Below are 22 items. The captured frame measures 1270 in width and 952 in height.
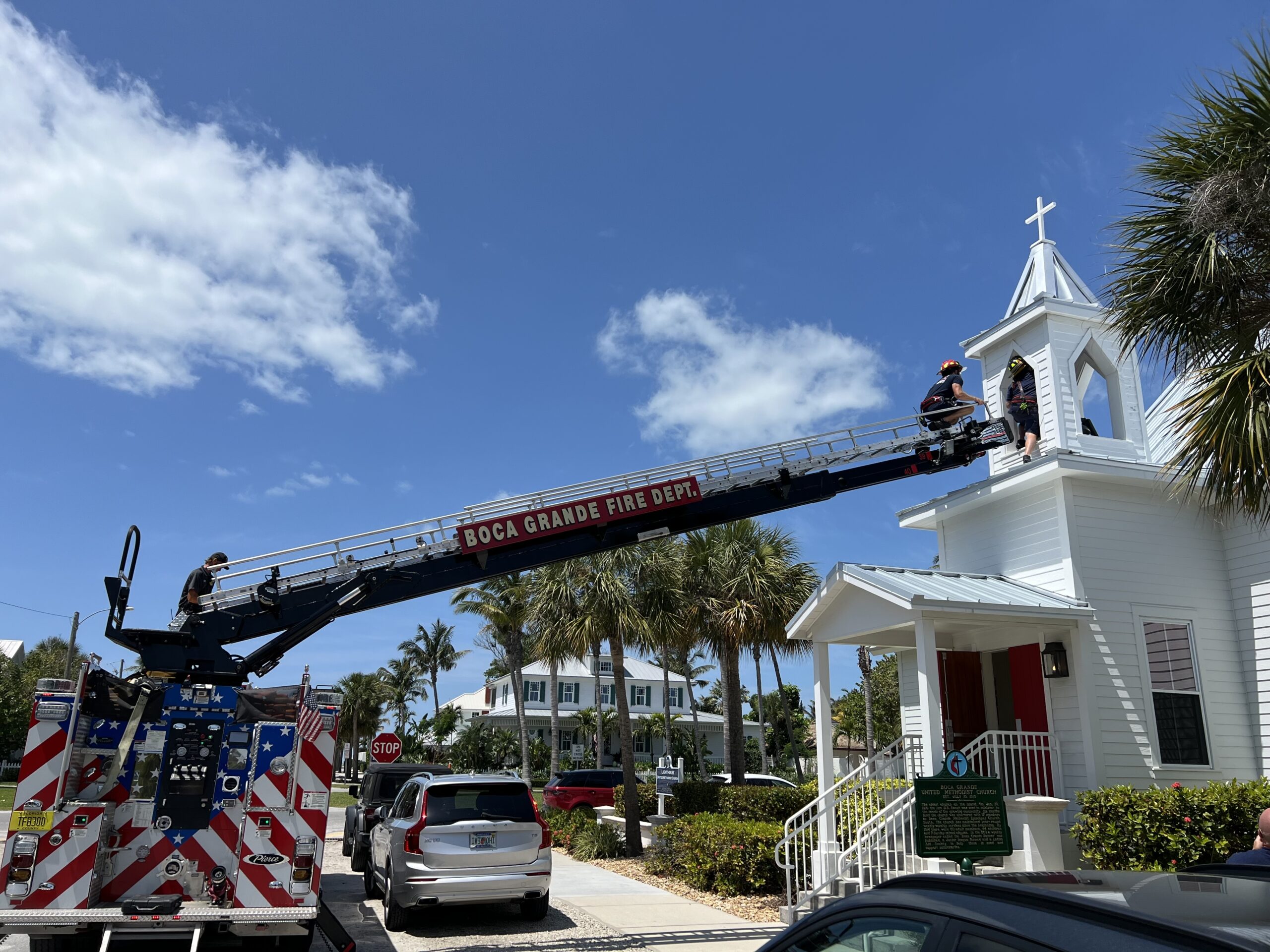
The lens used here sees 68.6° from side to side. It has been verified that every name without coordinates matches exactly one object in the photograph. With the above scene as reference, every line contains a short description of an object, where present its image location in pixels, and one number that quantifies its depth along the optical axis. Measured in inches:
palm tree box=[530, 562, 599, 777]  797.9
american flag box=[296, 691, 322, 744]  331.0
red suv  1061.8
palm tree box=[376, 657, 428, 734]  3213.6
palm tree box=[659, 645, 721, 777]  1246.5
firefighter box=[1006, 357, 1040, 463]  579.2
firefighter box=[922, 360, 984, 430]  506.9
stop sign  772.6
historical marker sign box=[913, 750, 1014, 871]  322.0
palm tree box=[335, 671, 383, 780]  2970.0
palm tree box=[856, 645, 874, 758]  1502.2
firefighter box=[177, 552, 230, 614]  377.1
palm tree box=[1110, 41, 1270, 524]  304.7
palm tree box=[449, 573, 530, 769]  1483.8
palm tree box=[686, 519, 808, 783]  834.8
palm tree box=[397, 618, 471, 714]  3139.8
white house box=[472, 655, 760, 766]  2402.8
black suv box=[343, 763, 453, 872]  600.1
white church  474.0
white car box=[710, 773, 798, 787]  1051.9
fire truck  294.2
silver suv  406.9
